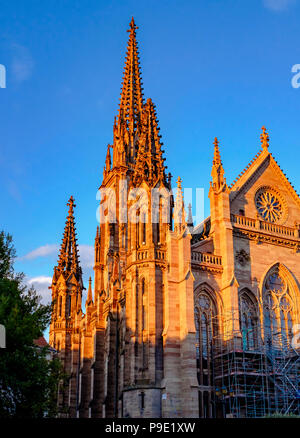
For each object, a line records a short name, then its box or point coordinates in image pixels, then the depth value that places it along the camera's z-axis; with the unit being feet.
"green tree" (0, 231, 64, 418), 76.54
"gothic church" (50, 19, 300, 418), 110.83
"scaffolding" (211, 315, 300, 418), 110.73
